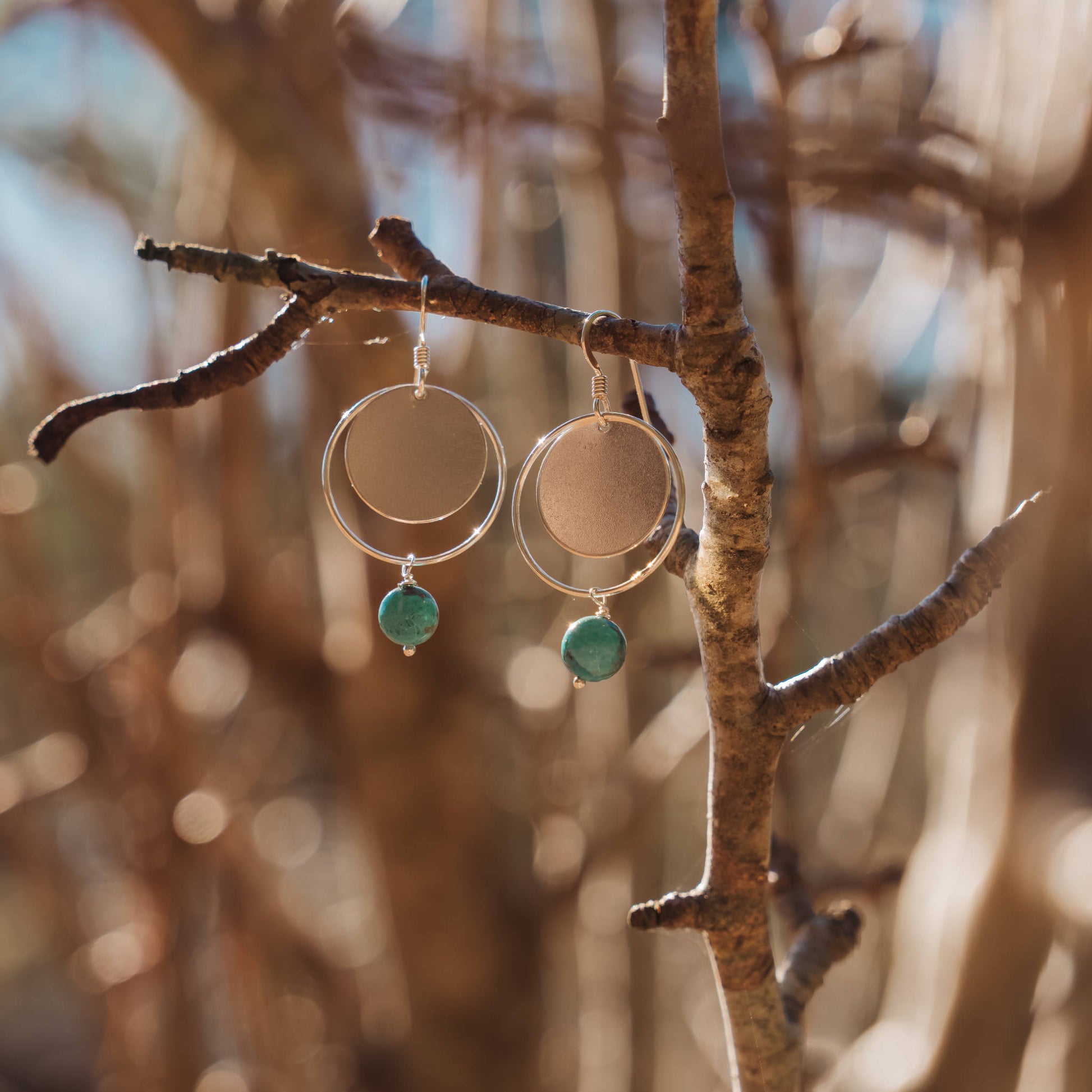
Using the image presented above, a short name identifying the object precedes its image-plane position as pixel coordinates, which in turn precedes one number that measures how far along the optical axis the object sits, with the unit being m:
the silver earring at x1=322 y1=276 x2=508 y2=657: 0.34
